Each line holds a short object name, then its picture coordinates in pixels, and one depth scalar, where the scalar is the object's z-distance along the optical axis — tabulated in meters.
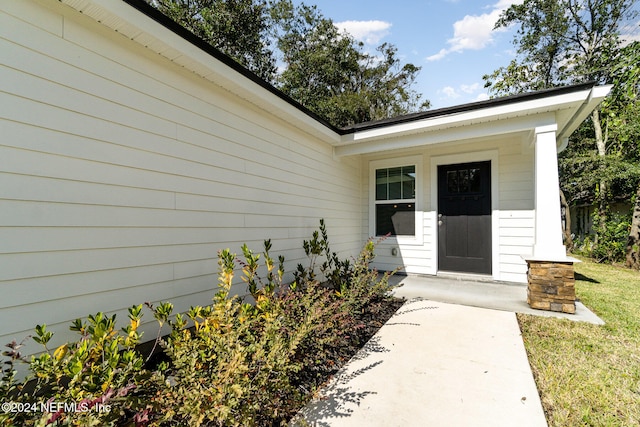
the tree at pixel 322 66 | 12.10
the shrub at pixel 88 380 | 1.08
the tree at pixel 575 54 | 7.42
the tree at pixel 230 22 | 8.73
